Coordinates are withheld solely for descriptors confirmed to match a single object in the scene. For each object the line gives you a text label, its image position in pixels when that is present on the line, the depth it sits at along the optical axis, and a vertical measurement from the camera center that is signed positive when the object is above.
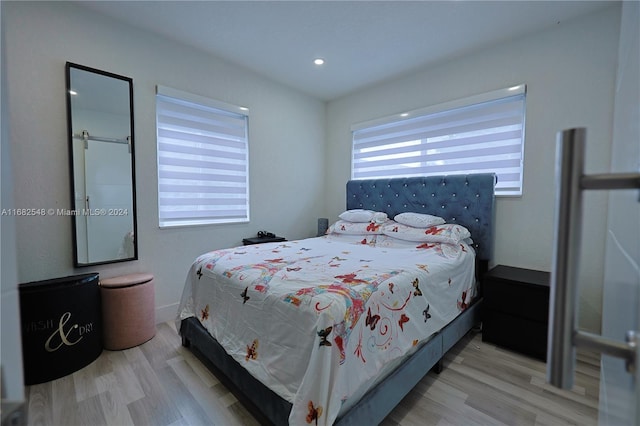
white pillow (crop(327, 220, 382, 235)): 2.94 -0.30
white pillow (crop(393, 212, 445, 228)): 2.69 -0.17
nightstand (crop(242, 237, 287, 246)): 3.12 -0.45
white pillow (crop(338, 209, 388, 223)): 3.14 -0.17
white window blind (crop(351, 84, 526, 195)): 2.59 +0.69
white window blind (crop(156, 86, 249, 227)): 2.67 +0.44
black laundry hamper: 1.73 -0.86
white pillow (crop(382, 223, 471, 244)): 2.42 -0.29
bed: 1.15 -0.64
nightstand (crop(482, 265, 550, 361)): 2.00 -0.83
